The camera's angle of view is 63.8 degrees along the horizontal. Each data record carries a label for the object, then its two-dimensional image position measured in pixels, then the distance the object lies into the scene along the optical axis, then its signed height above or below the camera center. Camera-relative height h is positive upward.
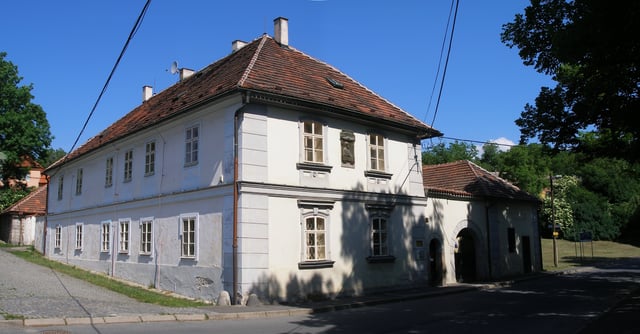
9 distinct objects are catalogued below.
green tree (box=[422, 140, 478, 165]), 70.81 +10.53
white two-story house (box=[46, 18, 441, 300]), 15.38 +1.54
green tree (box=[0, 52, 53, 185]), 39.12 +8.57
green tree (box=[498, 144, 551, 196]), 57.00 +6.65
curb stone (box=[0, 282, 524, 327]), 10.66 -2.08
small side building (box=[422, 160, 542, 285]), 21.89 +0.04
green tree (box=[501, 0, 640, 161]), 8.85 +3.41
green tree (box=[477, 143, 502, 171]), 77.81 +11.00
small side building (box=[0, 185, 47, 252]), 39.47 +1.28
